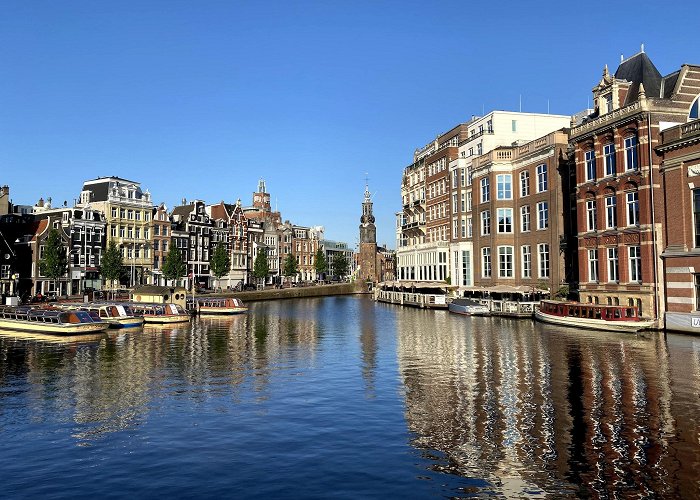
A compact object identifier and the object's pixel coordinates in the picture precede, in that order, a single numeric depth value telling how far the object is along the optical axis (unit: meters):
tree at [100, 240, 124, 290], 96.81
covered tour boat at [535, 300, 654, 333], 48.28
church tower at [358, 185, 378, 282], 170.74
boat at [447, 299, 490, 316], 70.62
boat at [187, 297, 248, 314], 78.88
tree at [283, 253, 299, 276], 154.00
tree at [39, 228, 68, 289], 89.69
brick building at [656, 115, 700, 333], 46.04
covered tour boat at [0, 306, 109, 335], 52.22
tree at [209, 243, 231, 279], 121.25
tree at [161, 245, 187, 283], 109.31
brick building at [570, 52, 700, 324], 49.41
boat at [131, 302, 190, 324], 66.12
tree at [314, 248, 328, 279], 178.38
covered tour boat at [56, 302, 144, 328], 60.16
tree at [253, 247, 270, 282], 138.12
